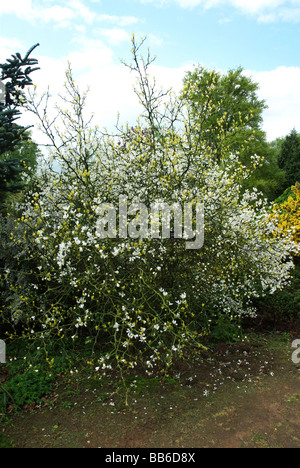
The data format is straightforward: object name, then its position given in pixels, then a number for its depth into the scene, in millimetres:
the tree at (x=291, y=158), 23745
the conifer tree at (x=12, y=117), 5812
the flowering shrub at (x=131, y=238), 4832
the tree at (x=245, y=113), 18516
